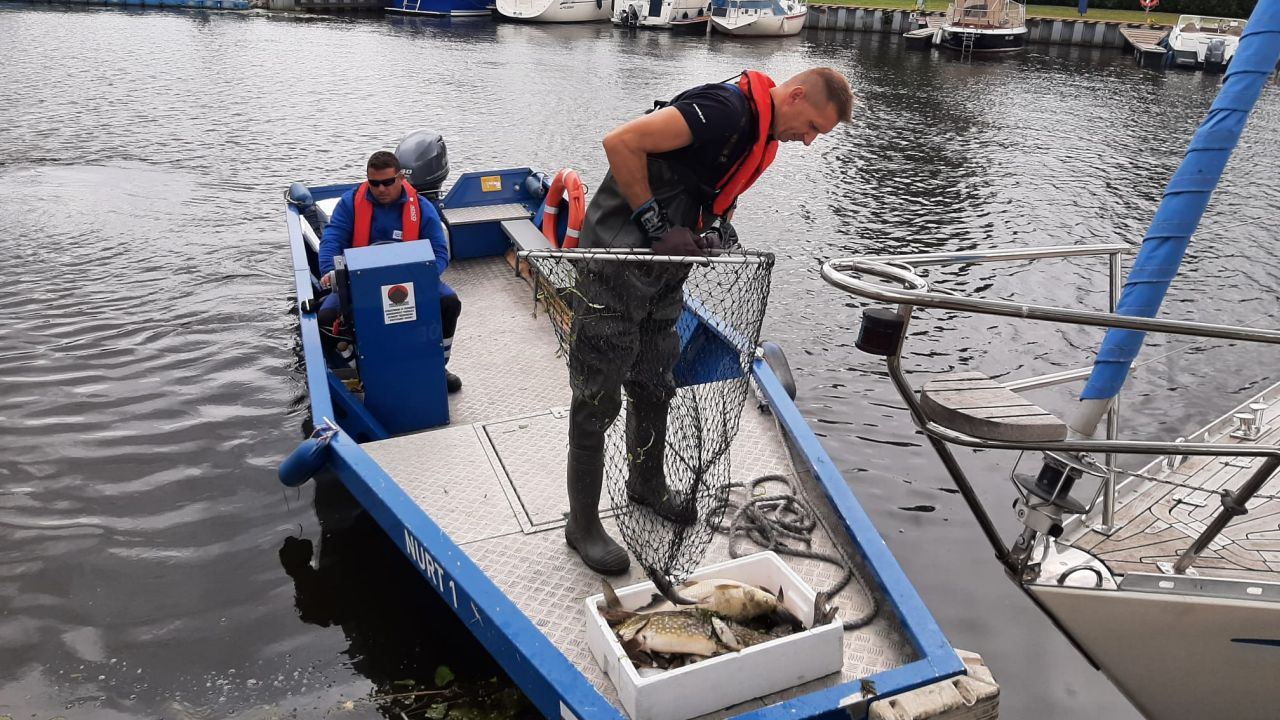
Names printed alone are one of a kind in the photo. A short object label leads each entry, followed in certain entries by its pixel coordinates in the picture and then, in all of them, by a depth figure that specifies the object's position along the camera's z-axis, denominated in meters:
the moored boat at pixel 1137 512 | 3.34
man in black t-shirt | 3.55
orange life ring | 7.59
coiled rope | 4.50
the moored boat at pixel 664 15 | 41.72
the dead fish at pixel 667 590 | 3.82
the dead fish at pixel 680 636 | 3.60
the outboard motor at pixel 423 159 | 8.13
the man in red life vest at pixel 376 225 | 6.12
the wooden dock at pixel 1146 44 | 31.66
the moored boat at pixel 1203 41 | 29.75
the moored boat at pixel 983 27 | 33.72
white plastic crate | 3.46
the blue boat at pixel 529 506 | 3.62
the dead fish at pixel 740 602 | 3.81
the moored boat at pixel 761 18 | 39.53
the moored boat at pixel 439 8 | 41.59
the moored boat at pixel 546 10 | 41.59
